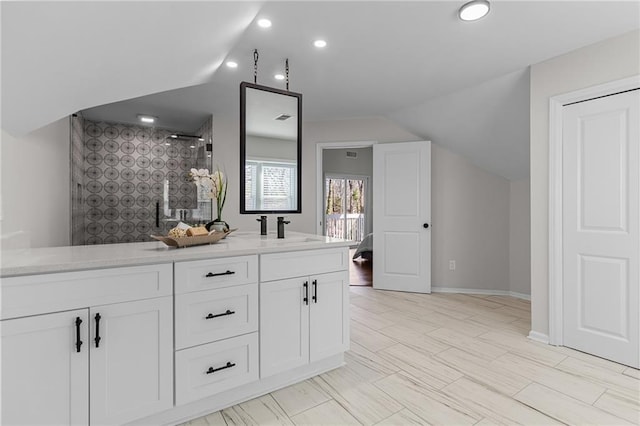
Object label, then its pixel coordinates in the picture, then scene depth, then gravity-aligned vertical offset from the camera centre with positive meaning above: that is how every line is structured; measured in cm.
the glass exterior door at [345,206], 845 +19
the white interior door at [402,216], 428 -4
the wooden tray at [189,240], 180 -15
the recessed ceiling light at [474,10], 193 +126
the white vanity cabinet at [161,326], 130 -56
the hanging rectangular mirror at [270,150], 257 +54
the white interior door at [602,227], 224 -11
